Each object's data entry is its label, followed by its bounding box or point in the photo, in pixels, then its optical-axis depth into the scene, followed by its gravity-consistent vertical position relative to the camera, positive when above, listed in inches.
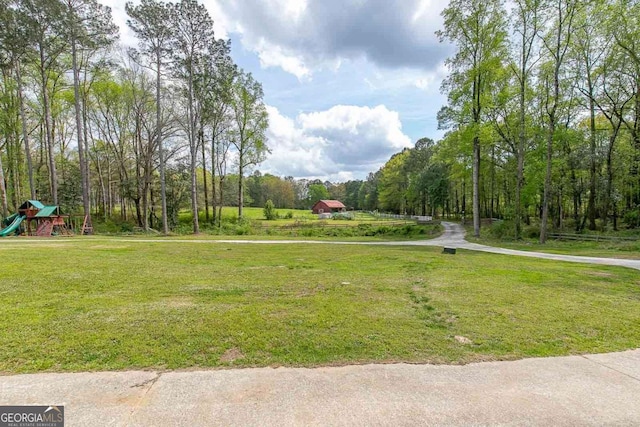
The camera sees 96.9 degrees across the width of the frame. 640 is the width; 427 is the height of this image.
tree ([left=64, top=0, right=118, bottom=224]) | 667.4 +436.2
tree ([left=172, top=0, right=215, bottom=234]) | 724.0 +445.8
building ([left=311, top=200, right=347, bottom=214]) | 2965.1 -7.1
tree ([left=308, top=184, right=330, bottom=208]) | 3744.1 +175.7
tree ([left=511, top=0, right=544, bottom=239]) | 645.3 +355.9
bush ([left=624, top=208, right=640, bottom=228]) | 785.8 -50.6
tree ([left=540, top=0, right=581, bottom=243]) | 610.9 +372.9
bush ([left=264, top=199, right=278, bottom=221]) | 1759.4 -32.6
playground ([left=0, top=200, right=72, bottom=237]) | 666.8 -25.8
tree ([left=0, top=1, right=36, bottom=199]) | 621.6 +394.8
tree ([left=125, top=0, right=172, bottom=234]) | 687.1 +455.4
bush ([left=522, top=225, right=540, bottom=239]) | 849.3 -88.8
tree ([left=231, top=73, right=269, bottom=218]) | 1101.1 +332.3
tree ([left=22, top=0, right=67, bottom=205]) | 633.0 +413.8
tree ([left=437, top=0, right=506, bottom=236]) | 688.4 +375.4
